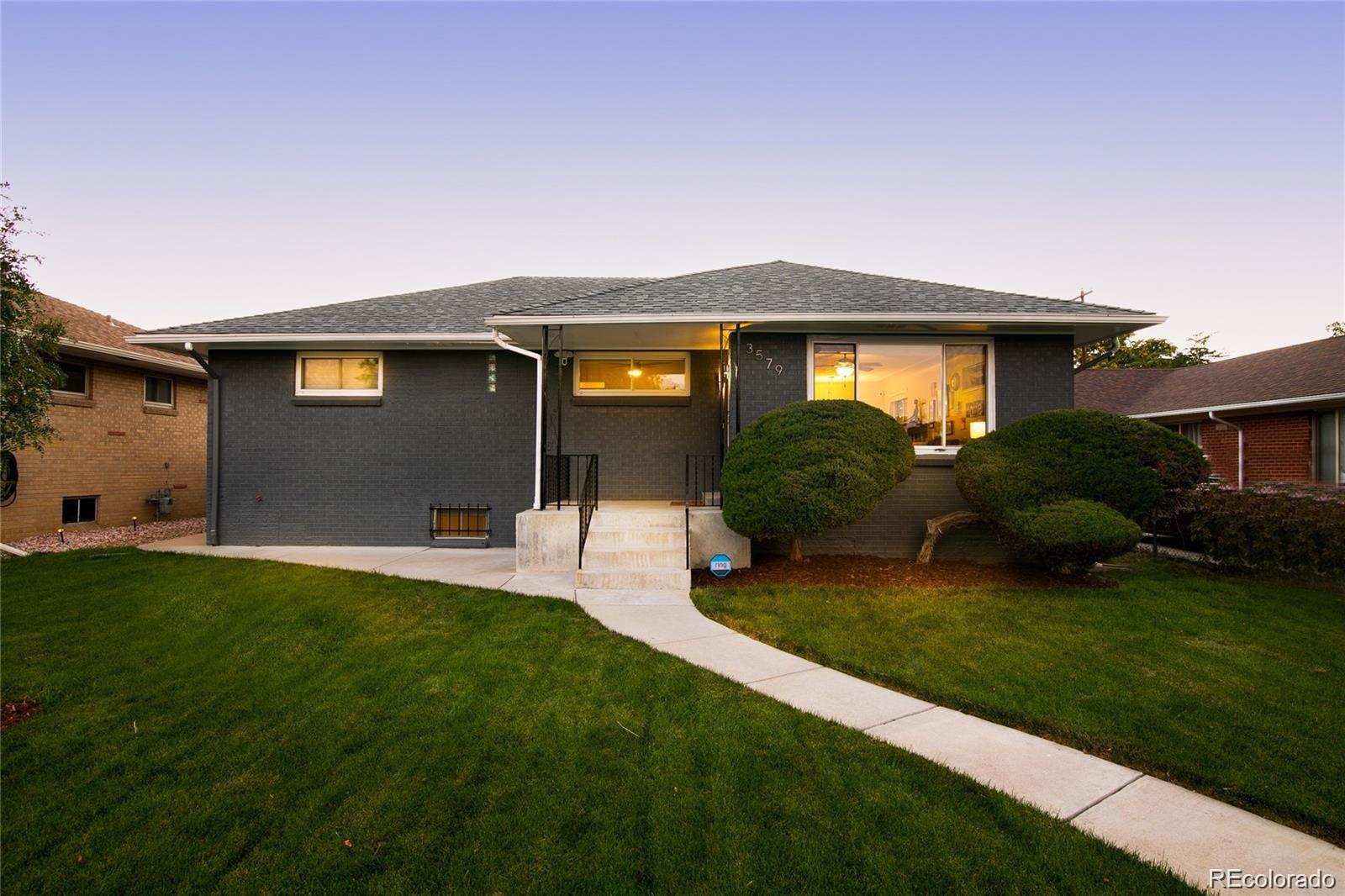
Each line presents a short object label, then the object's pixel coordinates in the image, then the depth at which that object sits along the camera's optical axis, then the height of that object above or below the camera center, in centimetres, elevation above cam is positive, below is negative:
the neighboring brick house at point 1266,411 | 1102 +101
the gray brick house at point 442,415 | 824 +59
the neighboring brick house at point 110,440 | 954 +23
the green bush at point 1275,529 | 605 -89
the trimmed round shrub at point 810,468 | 573 -17
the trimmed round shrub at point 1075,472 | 609 -22
